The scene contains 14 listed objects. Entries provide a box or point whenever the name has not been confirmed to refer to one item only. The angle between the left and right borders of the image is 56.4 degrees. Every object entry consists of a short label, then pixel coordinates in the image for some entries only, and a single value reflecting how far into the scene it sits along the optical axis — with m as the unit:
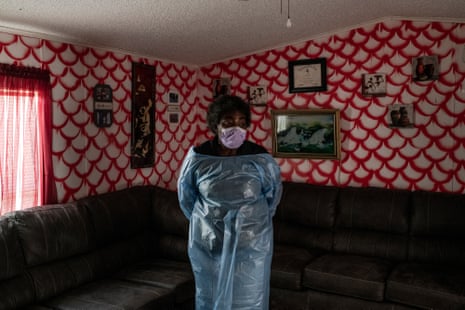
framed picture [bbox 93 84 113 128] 3.52
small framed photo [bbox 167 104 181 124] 4.32
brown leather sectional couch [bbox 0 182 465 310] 2.58
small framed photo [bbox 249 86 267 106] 4.24
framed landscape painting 3.85
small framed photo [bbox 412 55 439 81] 3.42
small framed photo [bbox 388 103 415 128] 3.53
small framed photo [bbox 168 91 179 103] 4.32
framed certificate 3.91
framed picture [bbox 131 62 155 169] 3.89
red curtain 2.85
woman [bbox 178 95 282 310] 2.16
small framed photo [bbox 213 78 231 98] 4.44
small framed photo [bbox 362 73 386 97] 3.64
